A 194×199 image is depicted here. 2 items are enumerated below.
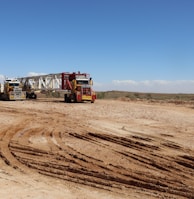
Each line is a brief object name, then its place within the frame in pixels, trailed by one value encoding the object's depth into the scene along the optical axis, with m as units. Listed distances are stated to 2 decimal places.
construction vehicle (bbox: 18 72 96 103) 36.91
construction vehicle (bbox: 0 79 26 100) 42.69
